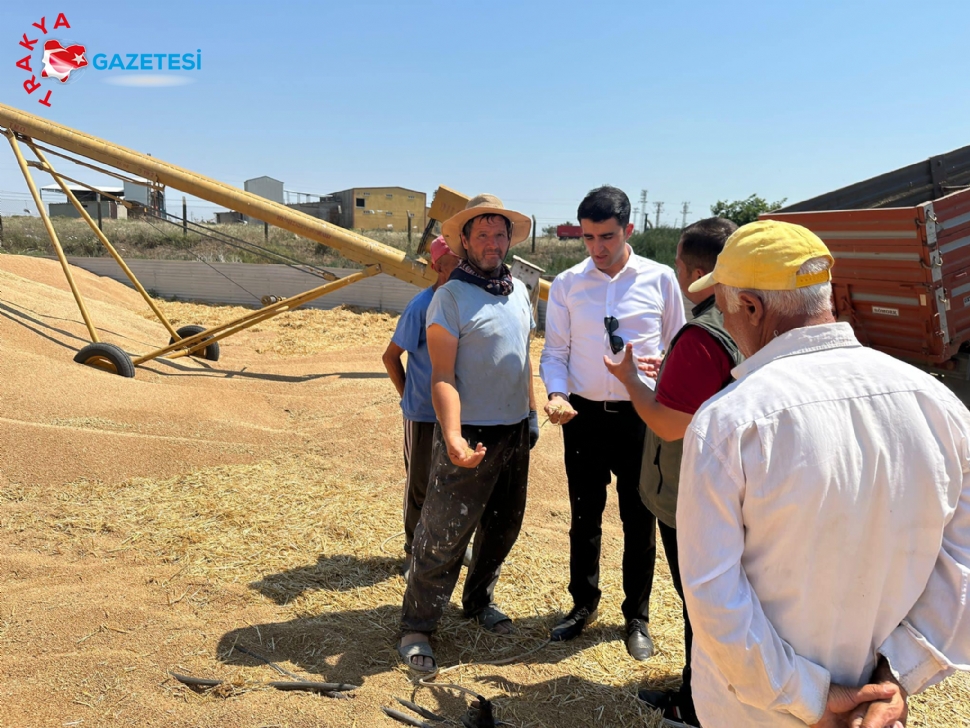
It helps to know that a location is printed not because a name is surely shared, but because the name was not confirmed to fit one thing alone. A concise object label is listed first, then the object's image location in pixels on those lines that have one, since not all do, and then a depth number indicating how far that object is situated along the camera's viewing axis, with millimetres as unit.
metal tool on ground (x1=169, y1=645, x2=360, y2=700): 2883
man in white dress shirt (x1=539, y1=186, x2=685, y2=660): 3270
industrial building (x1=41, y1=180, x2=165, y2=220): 37331
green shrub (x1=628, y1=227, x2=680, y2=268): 22641
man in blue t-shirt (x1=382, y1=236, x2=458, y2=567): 3781
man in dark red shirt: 2232
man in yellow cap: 1375
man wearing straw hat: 3002
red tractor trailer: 6801
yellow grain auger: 9016
